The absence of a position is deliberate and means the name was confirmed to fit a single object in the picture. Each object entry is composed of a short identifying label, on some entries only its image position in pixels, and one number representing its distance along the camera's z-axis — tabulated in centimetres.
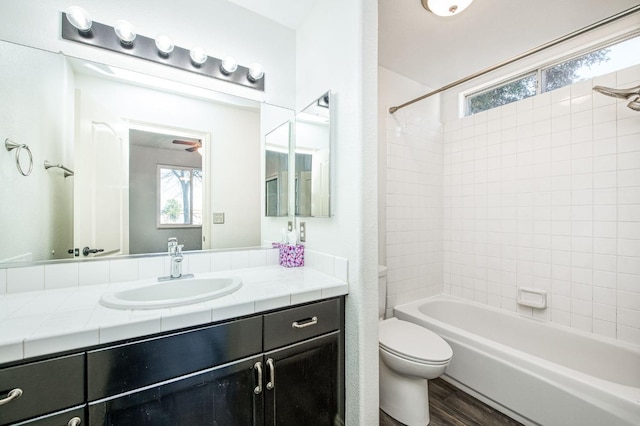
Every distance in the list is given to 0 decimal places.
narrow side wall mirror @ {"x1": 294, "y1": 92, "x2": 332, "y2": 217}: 143
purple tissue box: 161
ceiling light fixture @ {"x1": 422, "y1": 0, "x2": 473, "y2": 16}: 149
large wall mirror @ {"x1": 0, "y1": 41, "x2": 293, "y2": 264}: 112
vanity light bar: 123
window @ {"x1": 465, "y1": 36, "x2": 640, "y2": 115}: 177
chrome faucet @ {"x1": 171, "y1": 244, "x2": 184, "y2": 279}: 131
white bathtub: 126
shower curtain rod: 121
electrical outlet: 167
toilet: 144
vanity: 72
